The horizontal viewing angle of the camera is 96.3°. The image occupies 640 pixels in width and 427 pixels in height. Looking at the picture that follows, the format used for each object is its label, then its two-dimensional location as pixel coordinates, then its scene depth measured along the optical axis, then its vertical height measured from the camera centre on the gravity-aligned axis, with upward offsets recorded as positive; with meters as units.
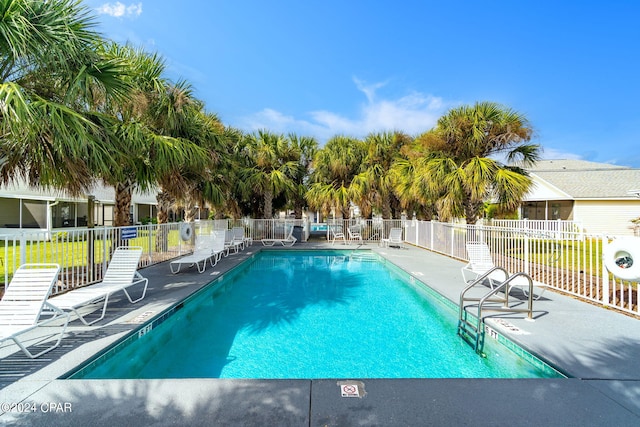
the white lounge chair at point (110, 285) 4.23 -1.26
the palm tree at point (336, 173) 16.70 +2.51
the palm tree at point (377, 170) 16.31 +2.58
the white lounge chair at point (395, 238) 15.32 -1.29
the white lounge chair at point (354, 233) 17.41 -1.17
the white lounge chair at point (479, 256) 6.68 -1.01
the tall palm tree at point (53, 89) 4.14 +2.28
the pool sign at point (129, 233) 7.68 -0.49
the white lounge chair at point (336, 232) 17.84 -1.16
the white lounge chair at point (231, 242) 13.27 -1.32
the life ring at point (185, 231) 10.58 -0.62
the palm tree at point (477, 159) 10.45 +2.21
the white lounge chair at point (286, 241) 16.20 -1.51
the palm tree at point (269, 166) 16.69 +2.95
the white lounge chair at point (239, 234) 14.27 -0.99
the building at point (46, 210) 15.16 +0.32
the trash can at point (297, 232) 17.78 -1.13
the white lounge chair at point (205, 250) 8.48 -1.24
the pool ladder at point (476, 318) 4.36 -1.73
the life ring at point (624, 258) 3.95 -0.64
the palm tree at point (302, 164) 18.23 +3.34
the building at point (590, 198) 18.25 +1.01
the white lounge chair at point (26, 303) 3.26 -1.10
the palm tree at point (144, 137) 7.22 +2.08
